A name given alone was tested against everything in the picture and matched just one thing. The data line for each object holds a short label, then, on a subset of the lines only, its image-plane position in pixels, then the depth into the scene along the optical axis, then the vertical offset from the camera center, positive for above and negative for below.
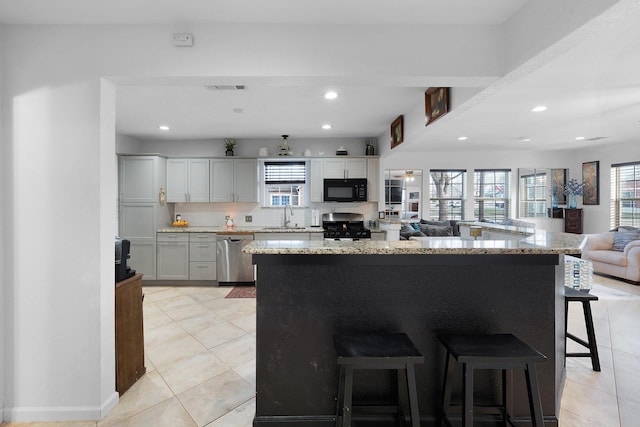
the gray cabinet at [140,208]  4.89 +0.02
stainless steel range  5.11 -0.27
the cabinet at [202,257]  4.91 -0.78
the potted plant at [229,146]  5.24 +1.10
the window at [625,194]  5.82 +0.35
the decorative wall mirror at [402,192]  6.73 +0.42
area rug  4.41 -1.24
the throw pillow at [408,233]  6.09 -0.44
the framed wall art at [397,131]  4.00 +1.08
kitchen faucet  5.44 -0.13
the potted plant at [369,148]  5.25 +1.08
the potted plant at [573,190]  6.55 +0.47
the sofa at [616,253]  4.75 -0.68
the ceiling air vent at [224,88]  3.06 +1.23
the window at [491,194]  6.82 +0.39
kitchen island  1.79 -0.63
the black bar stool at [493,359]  1.40 -0.68
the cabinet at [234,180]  5.21 +0.51
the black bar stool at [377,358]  1.38 -0.67
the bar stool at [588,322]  2.36 -0.89
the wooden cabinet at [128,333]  2.14 -0.91
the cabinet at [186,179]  5.19 +0.53
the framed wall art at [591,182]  6.34 +0.63
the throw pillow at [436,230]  6.26 -0.39
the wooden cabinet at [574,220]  6.51 -0.18
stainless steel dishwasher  4.89 -0.79
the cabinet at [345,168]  5.22 +0.73
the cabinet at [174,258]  4.90 -0.78
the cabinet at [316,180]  5.25 +0.53
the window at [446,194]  6.82 +0.38
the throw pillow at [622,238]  5.05 -0.44
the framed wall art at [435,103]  2.75 +1.04
